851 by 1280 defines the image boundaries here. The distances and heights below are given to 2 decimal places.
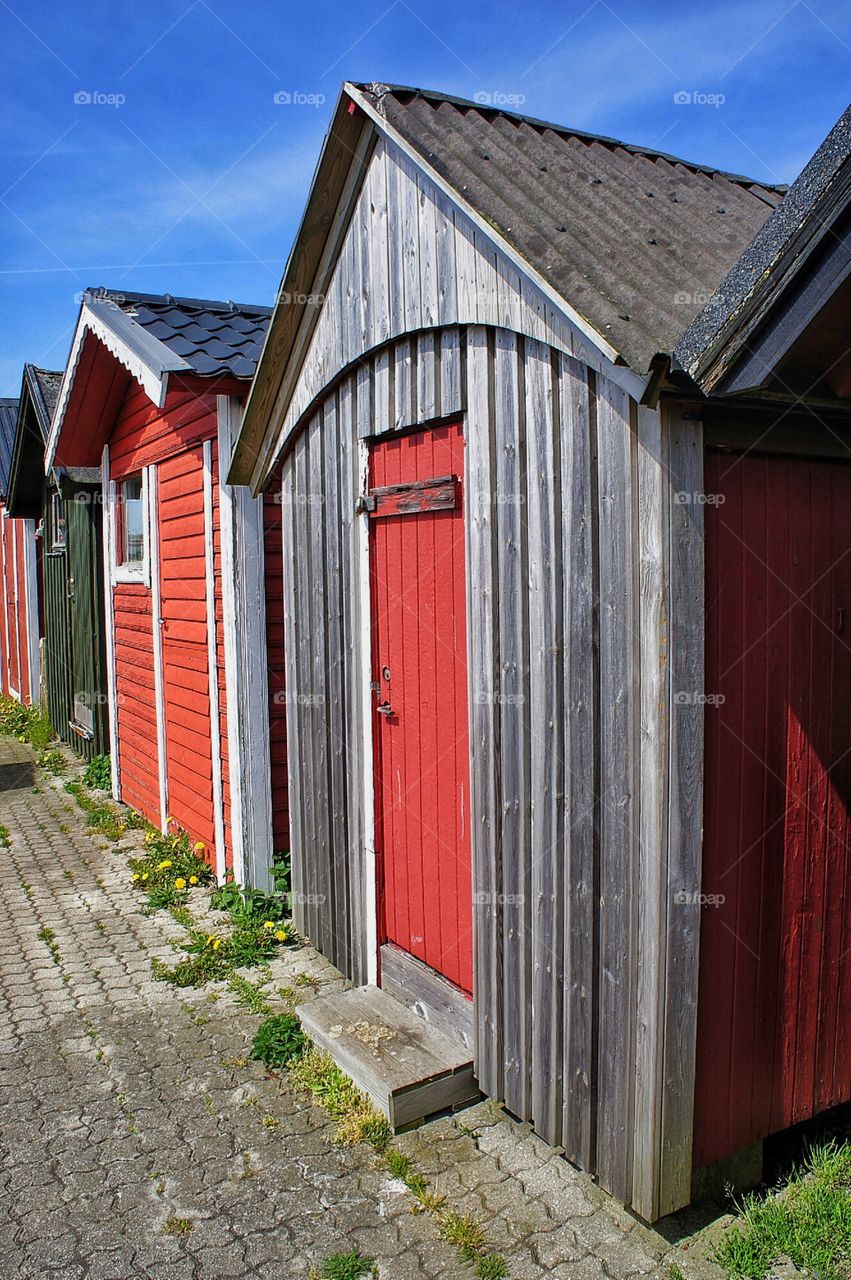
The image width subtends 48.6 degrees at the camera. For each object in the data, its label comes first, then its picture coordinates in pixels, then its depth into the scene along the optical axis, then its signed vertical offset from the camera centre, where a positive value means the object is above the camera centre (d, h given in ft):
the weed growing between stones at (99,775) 32.63 -6.63
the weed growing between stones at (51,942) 18.12 -7.11
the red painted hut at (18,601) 47.62 -0.74
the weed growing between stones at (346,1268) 9.51 -6.98
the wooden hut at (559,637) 9.56 -0.69
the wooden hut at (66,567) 32.76 +0.75
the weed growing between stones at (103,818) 26.91 -6.98
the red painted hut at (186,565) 19.57 +0.46
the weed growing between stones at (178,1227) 10.32 -7.07
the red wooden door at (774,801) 9.98 -2.52
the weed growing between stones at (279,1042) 13.87 -6.88
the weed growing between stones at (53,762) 36.26 -6.95
